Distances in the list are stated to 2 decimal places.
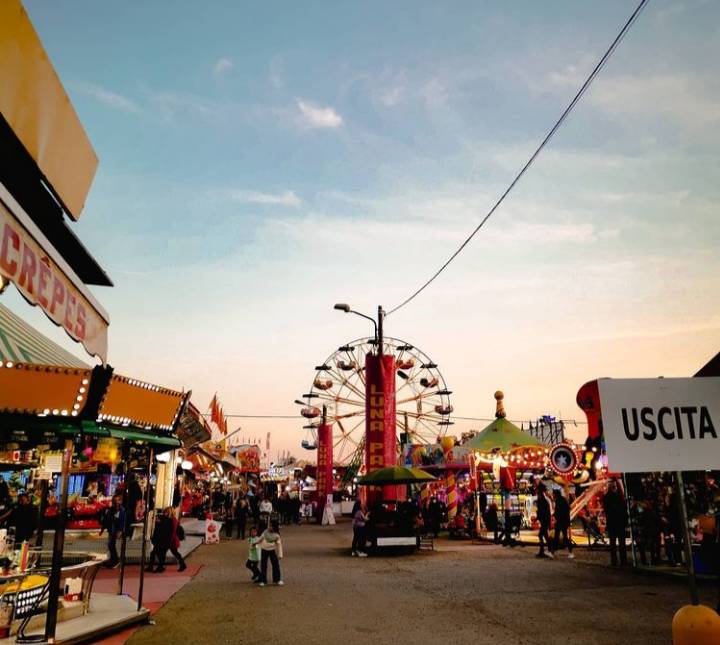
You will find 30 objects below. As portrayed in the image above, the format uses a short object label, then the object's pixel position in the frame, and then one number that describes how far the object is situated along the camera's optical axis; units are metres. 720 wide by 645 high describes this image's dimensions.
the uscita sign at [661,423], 4.87
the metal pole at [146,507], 8.88
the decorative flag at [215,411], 35.11
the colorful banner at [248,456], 59.57
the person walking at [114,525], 14.30
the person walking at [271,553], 12.02
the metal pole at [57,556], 7.04
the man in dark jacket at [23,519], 15.73
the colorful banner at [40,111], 4.15
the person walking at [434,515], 24.38
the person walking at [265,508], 22.06
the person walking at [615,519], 14.45
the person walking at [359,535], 18.33
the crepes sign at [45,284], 3.55
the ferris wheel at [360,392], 38.16
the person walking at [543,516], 16.59
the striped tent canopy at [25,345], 7.75
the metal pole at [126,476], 9.64
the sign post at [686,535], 4.68
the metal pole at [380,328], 26.05
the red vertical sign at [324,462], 40.06
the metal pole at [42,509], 9.56
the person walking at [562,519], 17.23
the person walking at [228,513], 25.00
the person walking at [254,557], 12.06
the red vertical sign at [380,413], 25.59
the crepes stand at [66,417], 6.88
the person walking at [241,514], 24.34
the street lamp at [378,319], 25.75
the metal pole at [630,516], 14.02
